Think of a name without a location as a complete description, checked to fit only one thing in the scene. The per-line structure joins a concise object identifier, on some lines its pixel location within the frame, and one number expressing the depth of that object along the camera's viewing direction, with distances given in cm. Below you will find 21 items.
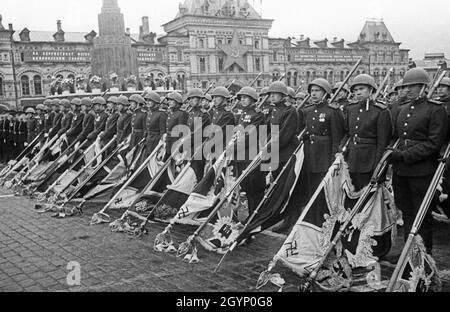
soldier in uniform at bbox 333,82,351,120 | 900
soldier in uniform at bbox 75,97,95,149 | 1055
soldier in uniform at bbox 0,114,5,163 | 1660
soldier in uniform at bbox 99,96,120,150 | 991
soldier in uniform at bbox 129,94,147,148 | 911
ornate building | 4025
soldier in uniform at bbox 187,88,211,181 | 730
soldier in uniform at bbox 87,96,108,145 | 1027
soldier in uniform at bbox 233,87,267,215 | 675
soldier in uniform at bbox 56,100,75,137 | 1152
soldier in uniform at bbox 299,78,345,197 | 610
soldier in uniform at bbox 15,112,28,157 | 1523
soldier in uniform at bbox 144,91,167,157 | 862
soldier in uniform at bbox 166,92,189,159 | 825
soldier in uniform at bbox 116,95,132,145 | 949
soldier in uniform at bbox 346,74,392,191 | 544
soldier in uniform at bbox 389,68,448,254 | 483
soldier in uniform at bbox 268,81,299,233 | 648
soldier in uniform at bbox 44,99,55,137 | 1291
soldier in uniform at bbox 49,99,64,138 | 1210
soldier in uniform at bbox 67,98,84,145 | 1105
